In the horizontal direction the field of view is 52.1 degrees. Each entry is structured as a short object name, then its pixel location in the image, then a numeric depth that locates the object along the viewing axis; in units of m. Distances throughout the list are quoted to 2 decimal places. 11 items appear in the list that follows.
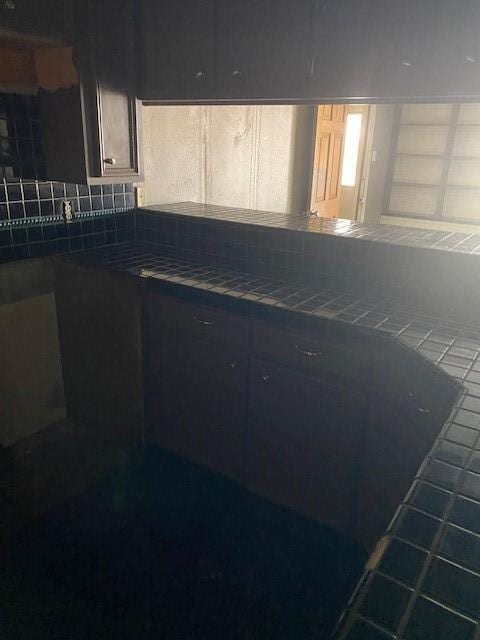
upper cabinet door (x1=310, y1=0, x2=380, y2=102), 1.68
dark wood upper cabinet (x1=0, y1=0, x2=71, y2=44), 1.70
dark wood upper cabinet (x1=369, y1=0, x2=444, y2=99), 1.57
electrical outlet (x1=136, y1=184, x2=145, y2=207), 2.71
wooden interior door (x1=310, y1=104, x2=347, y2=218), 4.40
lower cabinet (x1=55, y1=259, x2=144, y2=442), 2.21
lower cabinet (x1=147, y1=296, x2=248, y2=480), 2.02
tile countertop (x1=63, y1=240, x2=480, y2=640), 0.57
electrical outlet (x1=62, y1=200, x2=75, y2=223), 2.37
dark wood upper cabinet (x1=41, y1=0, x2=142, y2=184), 1.96
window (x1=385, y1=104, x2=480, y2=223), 4.96
